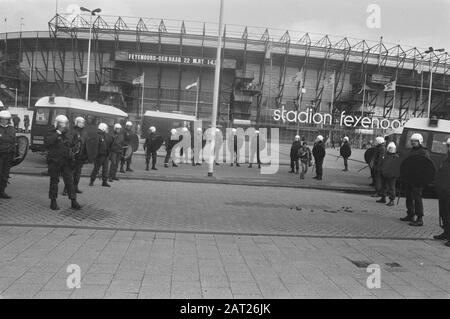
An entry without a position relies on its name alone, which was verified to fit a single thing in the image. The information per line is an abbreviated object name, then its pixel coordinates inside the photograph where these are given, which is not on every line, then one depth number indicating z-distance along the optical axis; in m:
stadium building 64.19
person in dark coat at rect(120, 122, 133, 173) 17.03
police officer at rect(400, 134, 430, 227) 10.04
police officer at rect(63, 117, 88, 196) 9.97
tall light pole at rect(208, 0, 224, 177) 18.53
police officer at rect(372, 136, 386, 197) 14.62
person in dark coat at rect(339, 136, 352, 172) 26.27
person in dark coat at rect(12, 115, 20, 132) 31.51
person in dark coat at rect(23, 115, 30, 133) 39.67
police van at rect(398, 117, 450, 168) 17.09
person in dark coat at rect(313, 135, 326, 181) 19.50
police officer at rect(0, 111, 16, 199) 10.14
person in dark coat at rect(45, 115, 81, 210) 9.35
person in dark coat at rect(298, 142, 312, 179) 19.92
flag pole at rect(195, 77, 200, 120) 63.91
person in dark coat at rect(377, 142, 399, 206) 13.52
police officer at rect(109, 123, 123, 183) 14.22
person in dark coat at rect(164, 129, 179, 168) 21.39
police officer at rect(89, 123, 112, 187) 13.19
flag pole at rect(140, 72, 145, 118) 64.50
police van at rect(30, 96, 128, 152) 21.25
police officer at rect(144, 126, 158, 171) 19.27
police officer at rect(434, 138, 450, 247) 8.31
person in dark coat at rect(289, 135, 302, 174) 22.08
